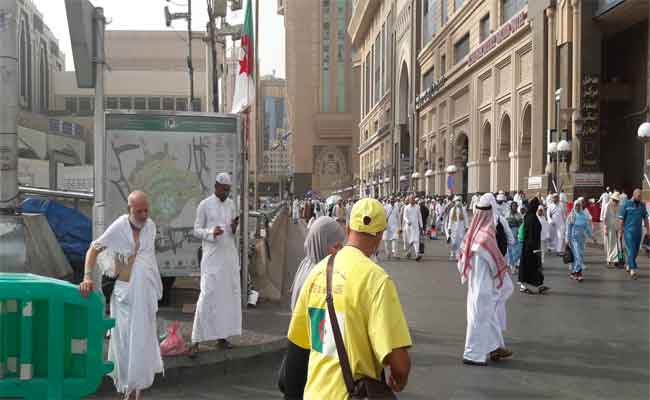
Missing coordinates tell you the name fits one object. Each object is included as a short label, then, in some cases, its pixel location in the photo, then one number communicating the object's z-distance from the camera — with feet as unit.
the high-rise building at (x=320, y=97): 354.33
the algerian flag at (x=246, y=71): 31.42
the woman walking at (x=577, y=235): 43.04
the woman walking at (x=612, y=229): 51.11
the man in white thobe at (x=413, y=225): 59.57
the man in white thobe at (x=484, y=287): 21.62
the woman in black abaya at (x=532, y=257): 37.14
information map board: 28.02
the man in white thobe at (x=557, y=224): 63.26
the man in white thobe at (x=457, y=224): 57.53
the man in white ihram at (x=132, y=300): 16.14
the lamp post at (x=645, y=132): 58.54
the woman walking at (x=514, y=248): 46.88
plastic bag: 20.36
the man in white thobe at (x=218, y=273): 21.15
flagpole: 40.12
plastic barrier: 11.98
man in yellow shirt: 7.68
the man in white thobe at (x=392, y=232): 62.69
